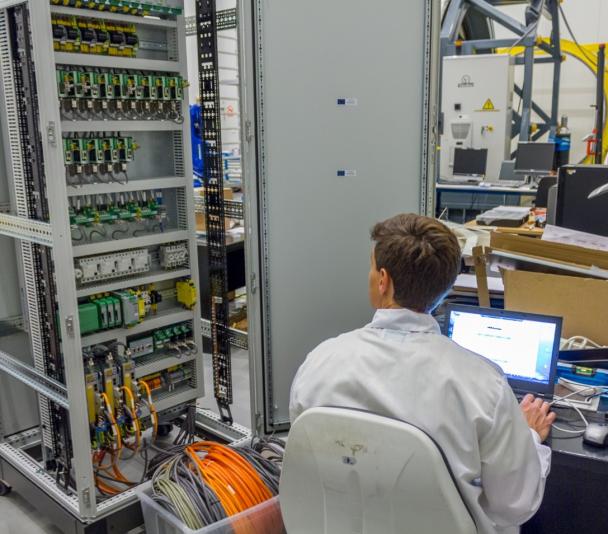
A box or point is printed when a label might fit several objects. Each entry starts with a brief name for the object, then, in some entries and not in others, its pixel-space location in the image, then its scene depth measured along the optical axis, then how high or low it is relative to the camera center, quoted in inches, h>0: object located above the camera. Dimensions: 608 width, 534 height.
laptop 77.0 -26.2
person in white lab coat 49.1 -19.9
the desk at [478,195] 252.7 -26.6
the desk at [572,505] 81.7 -48.8
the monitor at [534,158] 255.9 -12.0
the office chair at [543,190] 205.6 -20.0
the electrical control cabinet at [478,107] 273.6 +9.3
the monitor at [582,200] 111.0 -12.8
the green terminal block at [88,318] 99.4 -28.4
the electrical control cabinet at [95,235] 89.0 -16.1
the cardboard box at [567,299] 87.4 -23.9
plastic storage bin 79.7 -49.2
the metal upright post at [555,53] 274.7 +32.5
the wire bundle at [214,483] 81.0 -46.2
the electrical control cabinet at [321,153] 109.9 -4.0
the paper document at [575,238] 93.4 -16.7
